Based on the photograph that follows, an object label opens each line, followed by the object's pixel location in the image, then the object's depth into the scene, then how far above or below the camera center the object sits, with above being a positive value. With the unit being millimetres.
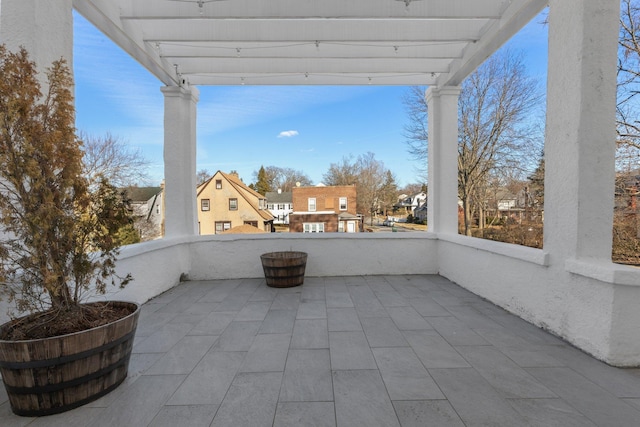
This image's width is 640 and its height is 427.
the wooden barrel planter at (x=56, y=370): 1619 -966
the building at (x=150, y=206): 12469 -47
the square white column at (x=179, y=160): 4742 +750
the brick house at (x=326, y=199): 20766 +494
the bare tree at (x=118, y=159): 9509 +1657
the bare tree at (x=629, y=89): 6246 +2624
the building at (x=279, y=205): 32125 +78
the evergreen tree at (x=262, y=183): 38438 +3033
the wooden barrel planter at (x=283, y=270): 4348 -982
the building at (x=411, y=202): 45019 +681
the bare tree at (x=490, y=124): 11148 +3411
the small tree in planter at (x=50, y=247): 1661 -283
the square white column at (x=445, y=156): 5016 +876
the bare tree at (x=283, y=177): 35756 +3703
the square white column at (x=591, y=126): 2412 +690
